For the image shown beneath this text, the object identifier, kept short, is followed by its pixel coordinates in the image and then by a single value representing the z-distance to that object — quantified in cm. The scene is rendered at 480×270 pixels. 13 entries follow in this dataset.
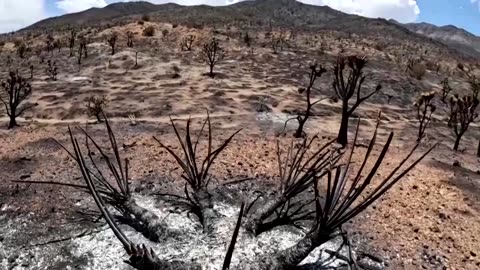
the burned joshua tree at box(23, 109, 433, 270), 477
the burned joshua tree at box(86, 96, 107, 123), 1352
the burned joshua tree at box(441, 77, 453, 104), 2019
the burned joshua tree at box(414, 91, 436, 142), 1325
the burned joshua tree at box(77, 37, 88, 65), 2413
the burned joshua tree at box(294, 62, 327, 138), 1191
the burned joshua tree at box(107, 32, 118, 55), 2518
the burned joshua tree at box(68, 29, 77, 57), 2606
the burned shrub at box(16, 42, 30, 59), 2705
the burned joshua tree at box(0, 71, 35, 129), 1327
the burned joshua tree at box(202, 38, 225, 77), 2116
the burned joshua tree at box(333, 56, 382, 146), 1105
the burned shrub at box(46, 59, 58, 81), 2114
